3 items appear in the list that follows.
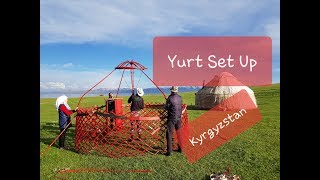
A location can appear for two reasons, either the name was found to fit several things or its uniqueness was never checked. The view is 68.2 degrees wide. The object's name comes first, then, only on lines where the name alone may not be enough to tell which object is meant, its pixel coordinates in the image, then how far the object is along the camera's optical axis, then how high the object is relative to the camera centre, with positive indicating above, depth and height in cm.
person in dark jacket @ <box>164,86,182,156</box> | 505 -41
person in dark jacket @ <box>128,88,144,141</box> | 617 -29
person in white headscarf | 557 -47
